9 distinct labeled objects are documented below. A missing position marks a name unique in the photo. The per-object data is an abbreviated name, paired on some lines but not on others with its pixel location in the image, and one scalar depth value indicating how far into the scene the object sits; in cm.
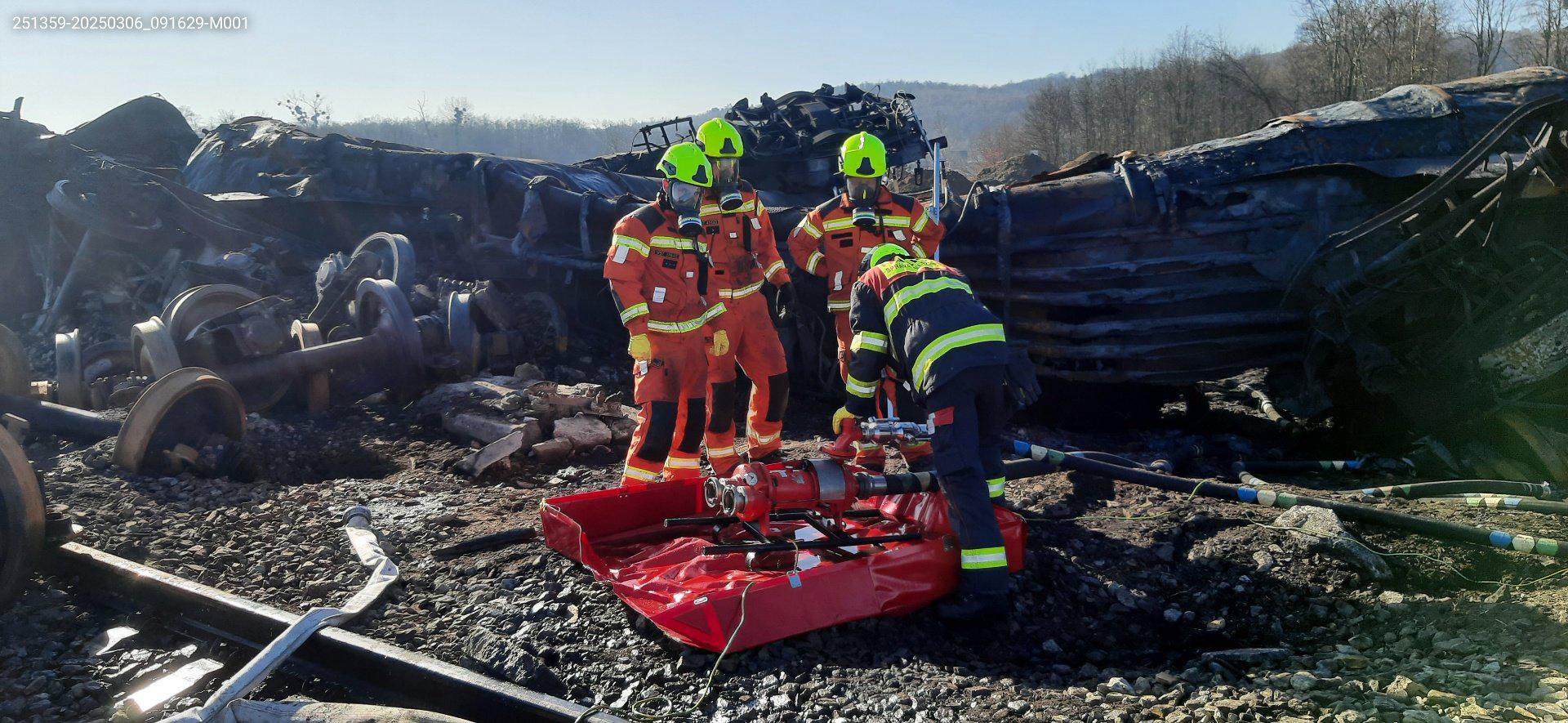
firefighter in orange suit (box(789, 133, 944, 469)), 591
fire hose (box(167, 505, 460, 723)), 307
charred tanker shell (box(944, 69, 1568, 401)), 673
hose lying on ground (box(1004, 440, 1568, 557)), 411
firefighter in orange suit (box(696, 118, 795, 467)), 557
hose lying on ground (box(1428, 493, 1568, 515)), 453
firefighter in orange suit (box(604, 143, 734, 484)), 516
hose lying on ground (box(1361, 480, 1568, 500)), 510
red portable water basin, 354
